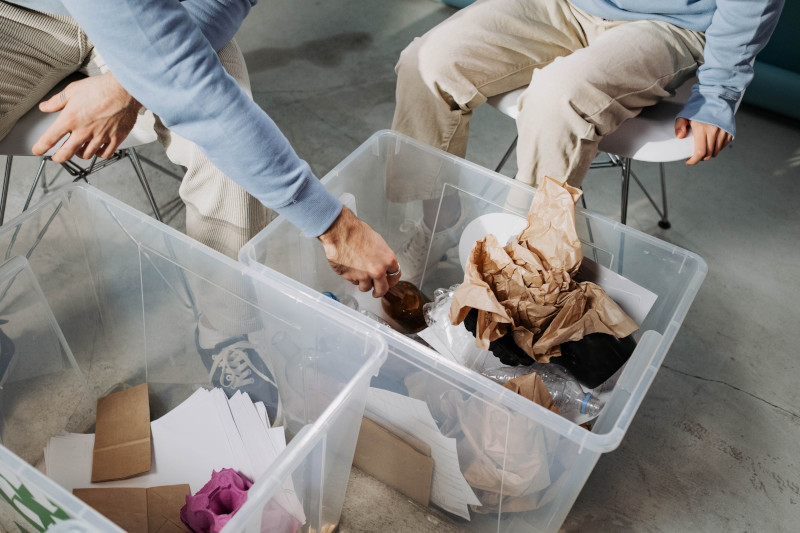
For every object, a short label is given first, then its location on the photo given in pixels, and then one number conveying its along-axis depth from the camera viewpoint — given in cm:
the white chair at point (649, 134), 112
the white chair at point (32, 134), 106
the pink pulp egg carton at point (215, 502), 92
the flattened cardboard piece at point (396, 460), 97
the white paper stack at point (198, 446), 103
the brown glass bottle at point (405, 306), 116
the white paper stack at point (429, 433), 91
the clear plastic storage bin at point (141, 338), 84
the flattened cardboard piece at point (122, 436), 104
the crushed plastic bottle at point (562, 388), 97
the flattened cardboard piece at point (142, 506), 96
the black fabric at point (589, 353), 96
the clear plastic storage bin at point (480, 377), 82
